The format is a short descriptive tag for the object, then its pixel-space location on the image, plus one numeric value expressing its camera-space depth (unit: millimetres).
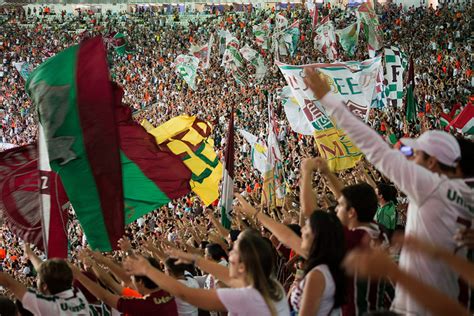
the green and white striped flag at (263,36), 32969
